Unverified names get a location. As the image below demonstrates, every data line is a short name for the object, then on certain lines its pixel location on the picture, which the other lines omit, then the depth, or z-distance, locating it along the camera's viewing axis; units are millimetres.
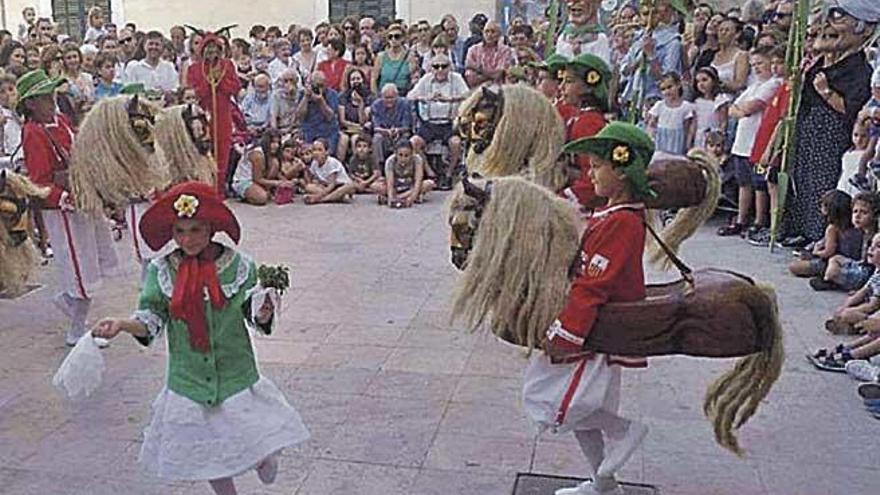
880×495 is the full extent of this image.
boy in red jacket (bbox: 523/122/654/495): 3465
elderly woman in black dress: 7457
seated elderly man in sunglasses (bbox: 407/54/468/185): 11070
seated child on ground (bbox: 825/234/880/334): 5969
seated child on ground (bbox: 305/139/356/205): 10500
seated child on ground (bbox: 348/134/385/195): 10992
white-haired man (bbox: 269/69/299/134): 11219
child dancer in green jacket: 3408
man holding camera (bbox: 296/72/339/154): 11148
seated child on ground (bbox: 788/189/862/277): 7160
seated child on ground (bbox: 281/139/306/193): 10656
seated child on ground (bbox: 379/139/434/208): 10352
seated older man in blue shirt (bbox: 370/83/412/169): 11203
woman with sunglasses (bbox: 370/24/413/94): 11844
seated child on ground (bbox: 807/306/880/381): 5379
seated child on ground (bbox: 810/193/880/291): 6641
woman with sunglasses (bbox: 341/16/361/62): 12625
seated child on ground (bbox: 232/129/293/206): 10469
